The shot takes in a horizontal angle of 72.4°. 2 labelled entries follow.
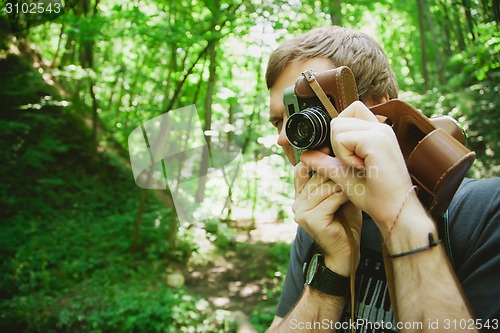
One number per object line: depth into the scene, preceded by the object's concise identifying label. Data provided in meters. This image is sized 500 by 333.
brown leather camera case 0.81
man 0.79
